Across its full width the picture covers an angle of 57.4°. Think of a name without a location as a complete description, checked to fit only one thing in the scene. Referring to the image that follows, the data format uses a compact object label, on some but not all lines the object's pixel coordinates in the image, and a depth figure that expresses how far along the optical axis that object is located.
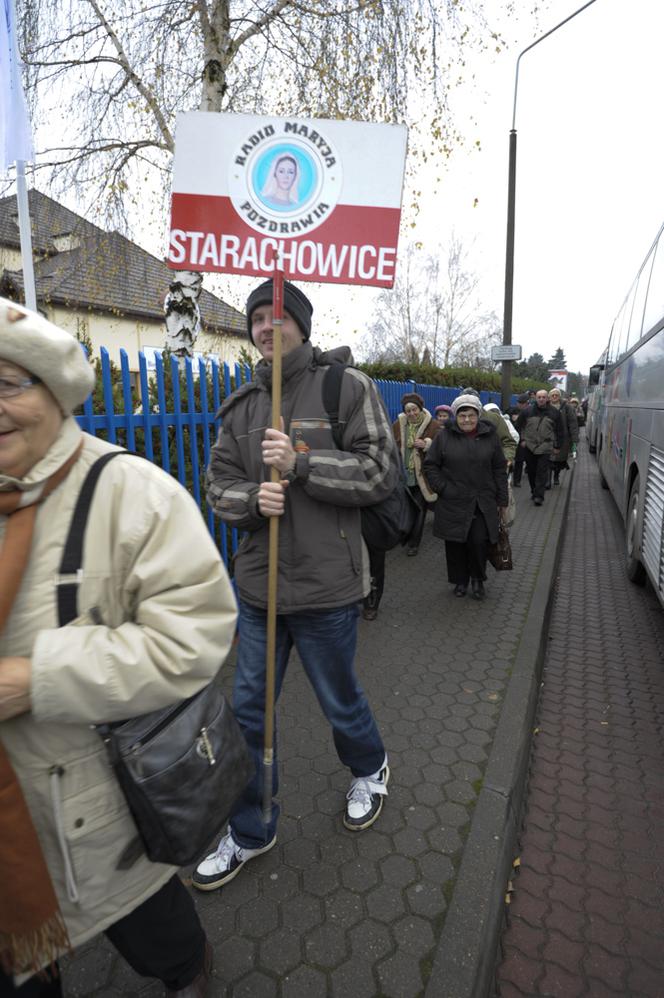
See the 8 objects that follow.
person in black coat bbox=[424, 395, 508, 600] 5.36
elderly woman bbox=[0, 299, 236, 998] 1.16
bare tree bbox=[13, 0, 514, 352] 7.00
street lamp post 12.80
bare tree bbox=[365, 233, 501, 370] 39.59
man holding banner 2.12
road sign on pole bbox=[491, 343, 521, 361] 12.20
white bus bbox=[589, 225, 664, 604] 5.09
